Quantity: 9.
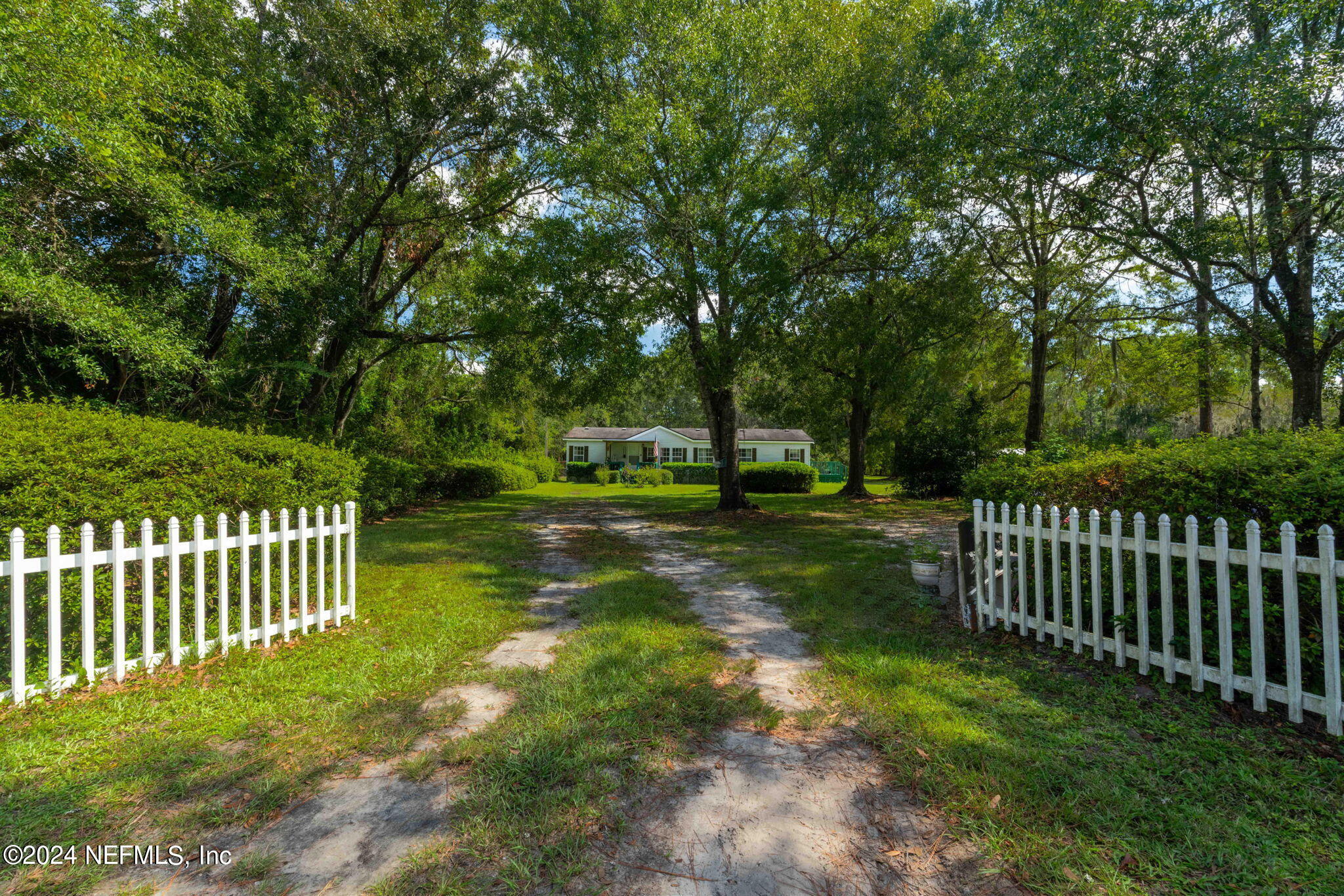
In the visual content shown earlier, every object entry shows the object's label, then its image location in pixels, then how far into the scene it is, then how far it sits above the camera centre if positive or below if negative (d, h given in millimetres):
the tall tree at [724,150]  11453 +6665
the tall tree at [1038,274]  13617 +5319
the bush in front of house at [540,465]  31266 -451
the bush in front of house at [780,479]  25719 -1134
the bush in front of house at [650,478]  31906 -1247
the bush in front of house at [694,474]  36531 -1235
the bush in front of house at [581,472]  37875 -998
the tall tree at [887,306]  12625 +3534
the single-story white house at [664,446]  43781 +825
